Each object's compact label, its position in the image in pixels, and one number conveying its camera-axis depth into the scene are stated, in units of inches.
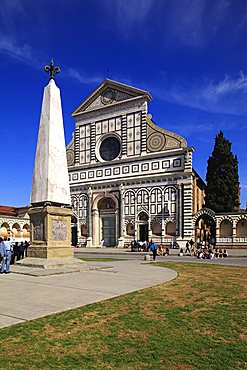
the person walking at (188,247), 1393.1
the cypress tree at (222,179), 1775.3
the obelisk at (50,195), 590.2
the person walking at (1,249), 542.0
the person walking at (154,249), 914.1
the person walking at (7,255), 535.2
